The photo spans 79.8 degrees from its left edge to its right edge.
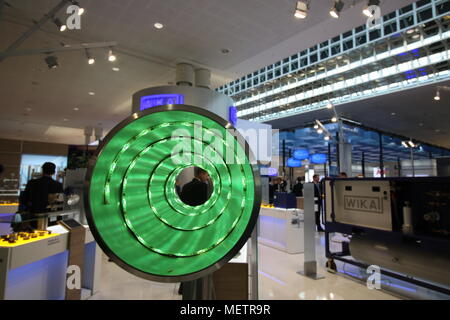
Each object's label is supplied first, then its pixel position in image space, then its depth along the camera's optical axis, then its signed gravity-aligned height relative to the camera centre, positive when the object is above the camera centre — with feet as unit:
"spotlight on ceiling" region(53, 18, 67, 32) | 13.61 +8.45
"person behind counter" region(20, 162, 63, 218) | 10.38 -0.10
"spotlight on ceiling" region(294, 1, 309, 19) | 12.35 +8.38
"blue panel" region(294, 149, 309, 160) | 46.47 +6.51
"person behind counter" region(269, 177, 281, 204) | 35.12 +1.21
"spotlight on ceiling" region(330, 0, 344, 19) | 11.99 +8.23
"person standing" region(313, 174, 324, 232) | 26.99 +1.30
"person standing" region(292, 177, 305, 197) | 31.22 +0.34
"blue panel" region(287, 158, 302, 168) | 51.59 +5.68
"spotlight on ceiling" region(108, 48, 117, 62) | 16.89 +8.37
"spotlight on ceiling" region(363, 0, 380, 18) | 11.60 +8.22
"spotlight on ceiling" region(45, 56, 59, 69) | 16.94 +8.07
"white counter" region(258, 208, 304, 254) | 18.93 -2.83
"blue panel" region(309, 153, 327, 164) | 49.24 +6.20
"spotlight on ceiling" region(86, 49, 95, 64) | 17.08 +8.55
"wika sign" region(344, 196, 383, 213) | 11.76 -0.52
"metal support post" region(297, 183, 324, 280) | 13.79 -2.23
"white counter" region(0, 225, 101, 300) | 6.85 -2.61
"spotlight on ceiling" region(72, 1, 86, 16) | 12.02 +8.31
